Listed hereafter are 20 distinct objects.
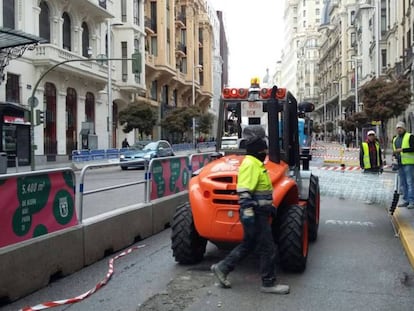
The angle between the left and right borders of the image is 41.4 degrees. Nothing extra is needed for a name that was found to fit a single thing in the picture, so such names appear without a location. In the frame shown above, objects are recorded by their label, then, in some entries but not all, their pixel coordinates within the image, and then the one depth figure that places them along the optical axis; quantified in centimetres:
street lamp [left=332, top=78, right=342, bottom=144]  9297
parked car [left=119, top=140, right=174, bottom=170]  3059
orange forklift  640
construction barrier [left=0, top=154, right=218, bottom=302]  586
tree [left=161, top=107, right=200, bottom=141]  5750
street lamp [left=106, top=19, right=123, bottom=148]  4025
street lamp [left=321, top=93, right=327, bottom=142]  11600
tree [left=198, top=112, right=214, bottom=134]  6762
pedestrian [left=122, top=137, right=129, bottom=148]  4468
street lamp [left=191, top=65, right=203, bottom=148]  7131
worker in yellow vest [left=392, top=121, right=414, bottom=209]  1094
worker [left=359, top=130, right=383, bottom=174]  1204
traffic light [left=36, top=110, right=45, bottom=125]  2673
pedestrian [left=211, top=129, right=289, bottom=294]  579
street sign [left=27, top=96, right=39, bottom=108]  2612
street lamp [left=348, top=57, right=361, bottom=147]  6546
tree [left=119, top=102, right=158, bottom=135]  4475
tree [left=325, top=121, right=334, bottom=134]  11081
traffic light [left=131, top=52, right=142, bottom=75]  2761
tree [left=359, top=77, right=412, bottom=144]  4109
